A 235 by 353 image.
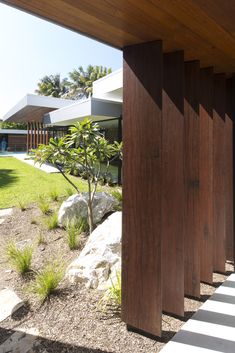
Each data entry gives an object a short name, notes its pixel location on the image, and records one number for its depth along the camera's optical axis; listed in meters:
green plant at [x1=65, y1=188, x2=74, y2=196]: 7.24
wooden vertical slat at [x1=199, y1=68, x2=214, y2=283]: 3.11
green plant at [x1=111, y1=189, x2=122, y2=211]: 5.67
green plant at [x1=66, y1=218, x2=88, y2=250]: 4.41
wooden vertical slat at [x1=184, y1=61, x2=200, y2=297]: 2.85
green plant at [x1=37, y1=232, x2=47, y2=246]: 4.68
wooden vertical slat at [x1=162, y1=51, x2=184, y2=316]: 2.54
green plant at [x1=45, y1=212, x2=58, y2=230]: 5.26
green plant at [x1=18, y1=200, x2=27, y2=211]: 6.59
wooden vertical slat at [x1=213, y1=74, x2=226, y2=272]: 3.40
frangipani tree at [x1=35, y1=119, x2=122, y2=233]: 4.82
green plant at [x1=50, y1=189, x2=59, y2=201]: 7.13
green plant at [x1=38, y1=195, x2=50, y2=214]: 6.11
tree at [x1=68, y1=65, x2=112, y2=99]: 39.97
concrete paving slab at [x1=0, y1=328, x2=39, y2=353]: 2.22
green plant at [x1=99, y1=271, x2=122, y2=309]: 2.68
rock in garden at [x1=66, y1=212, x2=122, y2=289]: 3.22
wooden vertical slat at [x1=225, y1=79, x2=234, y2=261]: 3.66
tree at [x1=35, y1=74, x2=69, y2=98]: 46.25
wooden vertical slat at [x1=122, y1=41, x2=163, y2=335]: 2.26
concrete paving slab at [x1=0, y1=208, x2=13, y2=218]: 6.33
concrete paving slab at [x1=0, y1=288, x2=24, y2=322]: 2.74
